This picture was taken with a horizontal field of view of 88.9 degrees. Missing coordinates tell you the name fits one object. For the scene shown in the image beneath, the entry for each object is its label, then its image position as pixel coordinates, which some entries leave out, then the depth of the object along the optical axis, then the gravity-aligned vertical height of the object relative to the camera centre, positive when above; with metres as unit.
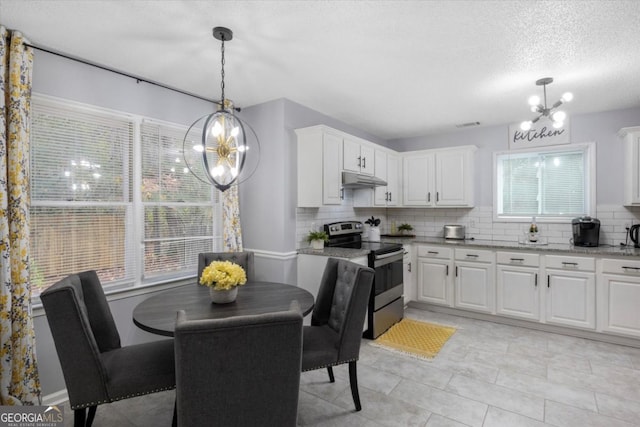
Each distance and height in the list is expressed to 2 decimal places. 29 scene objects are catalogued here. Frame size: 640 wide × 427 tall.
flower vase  2.06 -0.53
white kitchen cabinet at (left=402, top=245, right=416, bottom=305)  4.21 -0.84
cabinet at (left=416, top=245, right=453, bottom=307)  4.22 -0.84
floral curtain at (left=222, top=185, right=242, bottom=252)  3.46 -0.10
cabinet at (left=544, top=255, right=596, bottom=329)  3.42 -0.87
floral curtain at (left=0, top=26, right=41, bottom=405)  2.04 -0.10
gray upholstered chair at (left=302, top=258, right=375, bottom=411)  2.11 -0.83
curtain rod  2.34 +1.18
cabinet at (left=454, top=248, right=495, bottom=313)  3.96 -0.85
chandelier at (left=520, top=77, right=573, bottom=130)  2.78 +0.94
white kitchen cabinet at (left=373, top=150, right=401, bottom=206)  4.46 +0.49
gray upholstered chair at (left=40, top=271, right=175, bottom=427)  1.62 -0.84
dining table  1.81 -0.59
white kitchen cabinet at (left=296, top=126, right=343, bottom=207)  3.40 +0.49
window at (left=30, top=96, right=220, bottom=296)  2.38 +0.11
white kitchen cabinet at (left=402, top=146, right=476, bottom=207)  4.52 +0.49
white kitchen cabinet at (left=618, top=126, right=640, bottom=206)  3.45 +0.50
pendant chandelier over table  2.15 +0.57
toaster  4.59 -0.30
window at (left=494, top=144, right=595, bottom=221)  4.01 +0.36
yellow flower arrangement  2.03 -0.40
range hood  3.67 +0.36
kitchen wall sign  4.04 +0.96
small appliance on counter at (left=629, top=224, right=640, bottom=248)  3.52 -0.27
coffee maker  3.64 -0.23
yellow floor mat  3.17 -1.35
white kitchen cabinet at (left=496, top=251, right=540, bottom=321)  3.71 -0.86
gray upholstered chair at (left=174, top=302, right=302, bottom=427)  1.21 -0.61
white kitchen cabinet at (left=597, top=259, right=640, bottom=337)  3.21 -0.87
